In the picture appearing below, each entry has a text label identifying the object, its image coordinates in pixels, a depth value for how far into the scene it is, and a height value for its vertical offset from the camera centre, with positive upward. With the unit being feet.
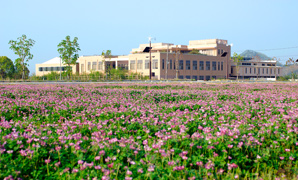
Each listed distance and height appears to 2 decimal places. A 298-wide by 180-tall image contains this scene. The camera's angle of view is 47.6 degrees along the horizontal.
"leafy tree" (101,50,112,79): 285.80 +18.00
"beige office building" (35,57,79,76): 356.05 +9.10
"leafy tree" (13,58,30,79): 278.28 +2.17
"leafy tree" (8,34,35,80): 213.05 +16.90
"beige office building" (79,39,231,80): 291.44 +12.64
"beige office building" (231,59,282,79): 370.32 +6.22
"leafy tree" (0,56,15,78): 274.22 +6.95
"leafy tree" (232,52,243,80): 312.66 +16.35
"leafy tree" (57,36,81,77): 238.07 +18.06
